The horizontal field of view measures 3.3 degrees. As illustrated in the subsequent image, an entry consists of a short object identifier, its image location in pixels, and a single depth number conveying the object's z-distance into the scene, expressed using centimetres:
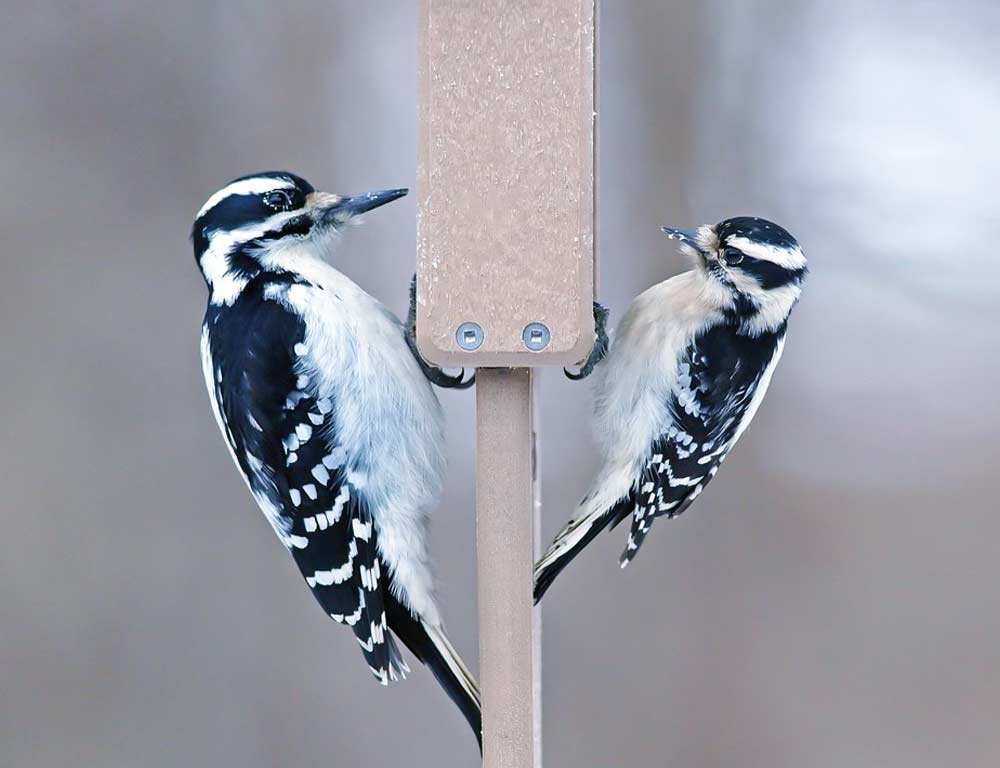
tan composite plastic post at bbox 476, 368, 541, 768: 563
